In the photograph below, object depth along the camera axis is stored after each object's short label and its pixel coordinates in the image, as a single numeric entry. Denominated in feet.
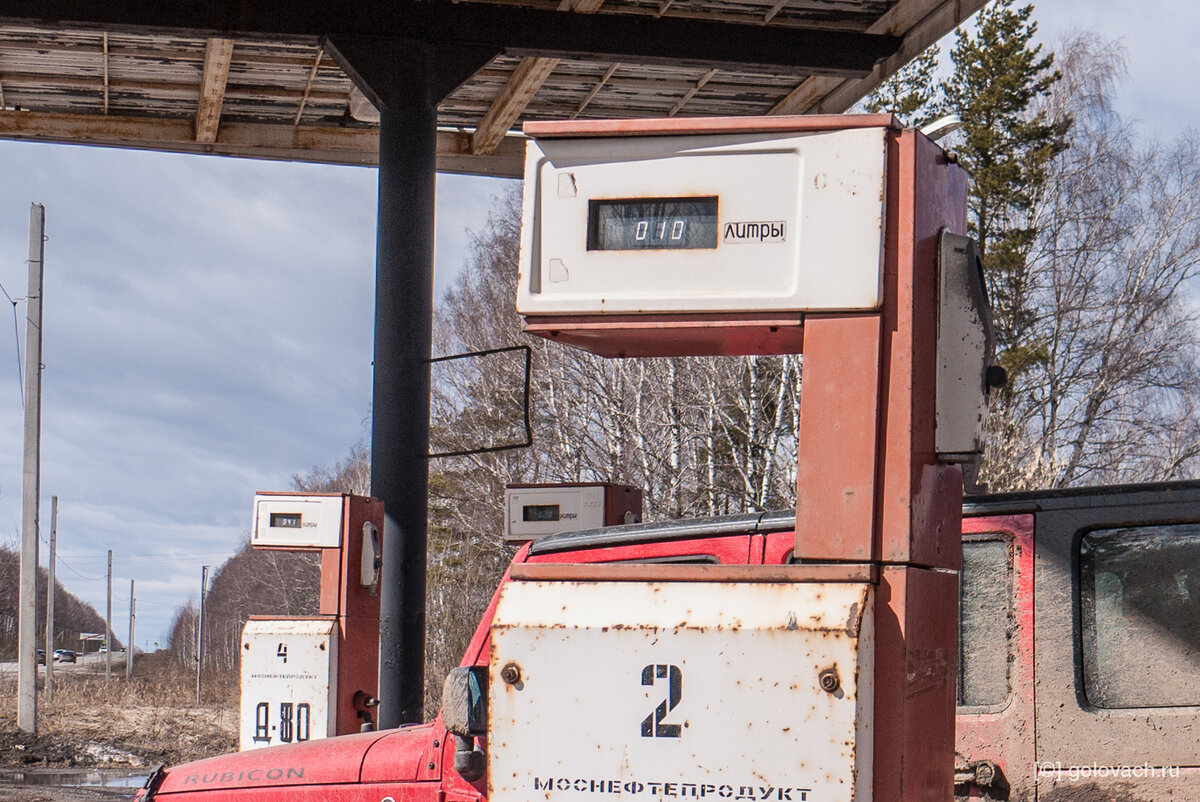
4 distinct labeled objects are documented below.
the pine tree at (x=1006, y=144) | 91.35
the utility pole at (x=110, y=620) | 154.46
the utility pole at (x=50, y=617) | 83.61
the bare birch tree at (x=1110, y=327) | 91.09
